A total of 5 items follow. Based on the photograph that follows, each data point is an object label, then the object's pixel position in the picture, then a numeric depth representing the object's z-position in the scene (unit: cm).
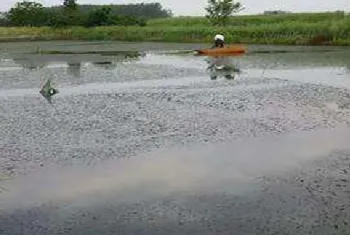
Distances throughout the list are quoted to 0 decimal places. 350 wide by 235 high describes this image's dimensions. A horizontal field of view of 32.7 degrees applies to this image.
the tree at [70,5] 6390
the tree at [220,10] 5443
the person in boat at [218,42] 3109
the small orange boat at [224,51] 3055
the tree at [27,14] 6769
